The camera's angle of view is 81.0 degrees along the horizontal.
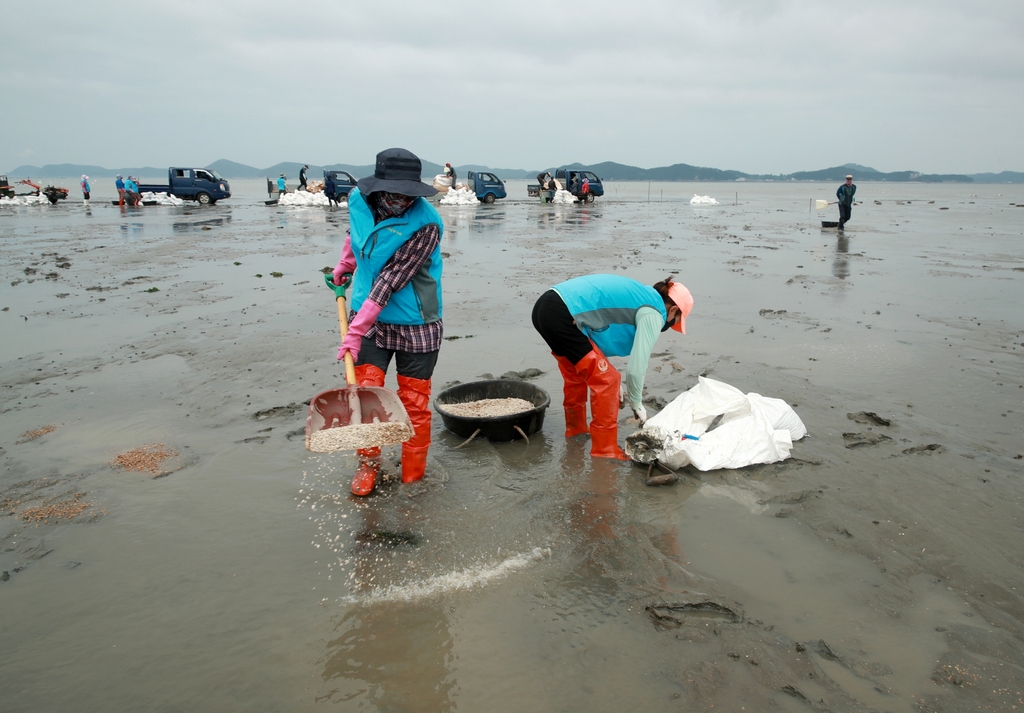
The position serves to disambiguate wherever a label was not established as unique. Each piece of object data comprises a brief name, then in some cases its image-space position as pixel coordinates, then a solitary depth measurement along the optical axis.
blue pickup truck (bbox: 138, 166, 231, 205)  29.52
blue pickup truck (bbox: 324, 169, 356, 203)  30.73
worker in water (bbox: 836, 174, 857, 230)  17.80
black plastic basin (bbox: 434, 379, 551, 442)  4.28
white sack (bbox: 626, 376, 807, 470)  3.94
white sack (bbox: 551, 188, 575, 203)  33.94
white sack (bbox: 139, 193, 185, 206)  31.31
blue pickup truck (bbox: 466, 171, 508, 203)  33.44
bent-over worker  3.81
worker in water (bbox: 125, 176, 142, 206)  29.84
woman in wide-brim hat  3.27
